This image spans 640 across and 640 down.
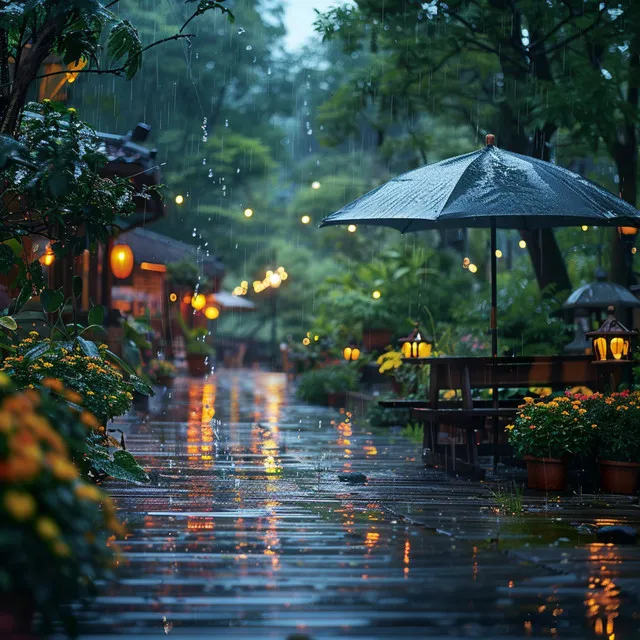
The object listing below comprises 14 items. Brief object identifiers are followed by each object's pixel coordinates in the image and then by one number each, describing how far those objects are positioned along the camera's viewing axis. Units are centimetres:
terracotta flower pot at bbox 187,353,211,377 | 3438
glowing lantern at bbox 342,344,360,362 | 2500
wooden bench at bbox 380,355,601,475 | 1075
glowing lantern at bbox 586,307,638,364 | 1069
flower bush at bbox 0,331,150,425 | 902
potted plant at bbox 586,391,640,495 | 944
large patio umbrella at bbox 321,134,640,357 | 984
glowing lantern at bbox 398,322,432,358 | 1538
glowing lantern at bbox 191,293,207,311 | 3237
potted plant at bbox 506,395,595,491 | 956
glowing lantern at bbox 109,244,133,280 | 1992
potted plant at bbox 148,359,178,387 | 2411
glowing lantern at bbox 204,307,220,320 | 3844
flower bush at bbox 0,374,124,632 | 310
